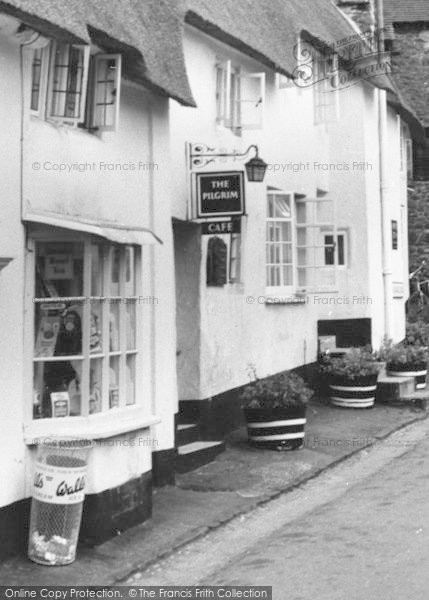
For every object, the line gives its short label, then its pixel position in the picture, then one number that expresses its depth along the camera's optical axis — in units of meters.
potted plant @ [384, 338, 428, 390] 17.84
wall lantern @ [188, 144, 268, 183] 12.53
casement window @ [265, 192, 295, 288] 15.61
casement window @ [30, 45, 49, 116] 8.66
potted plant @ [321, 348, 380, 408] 16.36
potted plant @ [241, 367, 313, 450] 12.66
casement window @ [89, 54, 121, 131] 9.30
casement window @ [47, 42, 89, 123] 8.80
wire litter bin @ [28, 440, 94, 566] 7.91
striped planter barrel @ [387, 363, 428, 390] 17.89
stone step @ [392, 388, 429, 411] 16.97
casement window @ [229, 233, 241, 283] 13.72
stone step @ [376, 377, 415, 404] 17.03
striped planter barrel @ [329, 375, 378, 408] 16.41
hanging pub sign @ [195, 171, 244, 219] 12.10
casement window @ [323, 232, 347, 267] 18.50
